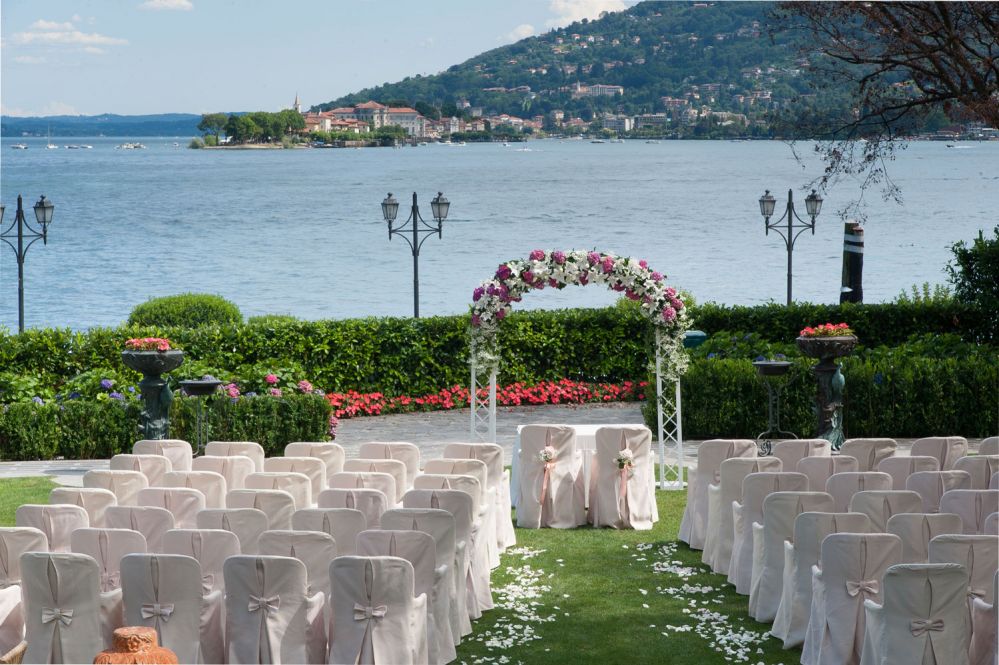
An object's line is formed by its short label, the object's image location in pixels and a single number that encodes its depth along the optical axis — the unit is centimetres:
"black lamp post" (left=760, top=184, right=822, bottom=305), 2158
